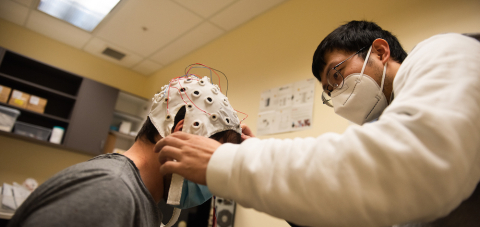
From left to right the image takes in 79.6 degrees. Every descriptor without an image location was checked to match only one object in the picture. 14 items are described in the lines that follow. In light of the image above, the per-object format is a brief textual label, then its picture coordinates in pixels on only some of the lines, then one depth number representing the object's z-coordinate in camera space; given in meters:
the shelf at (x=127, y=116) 3.91
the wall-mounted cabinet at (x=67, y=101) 3.35
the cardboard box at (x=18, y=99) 3.08
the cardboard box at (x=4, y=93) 3.01
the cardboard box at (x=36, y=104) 3.20
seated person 0.71
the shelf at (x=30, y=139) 3.07
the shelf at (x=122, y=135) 3.76
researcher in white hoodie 0.52
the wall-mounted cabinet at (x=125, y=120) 3.76
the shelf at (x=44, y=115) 3.06
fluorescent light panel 3.01
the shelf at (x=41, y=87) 3.04
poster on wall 2.16
